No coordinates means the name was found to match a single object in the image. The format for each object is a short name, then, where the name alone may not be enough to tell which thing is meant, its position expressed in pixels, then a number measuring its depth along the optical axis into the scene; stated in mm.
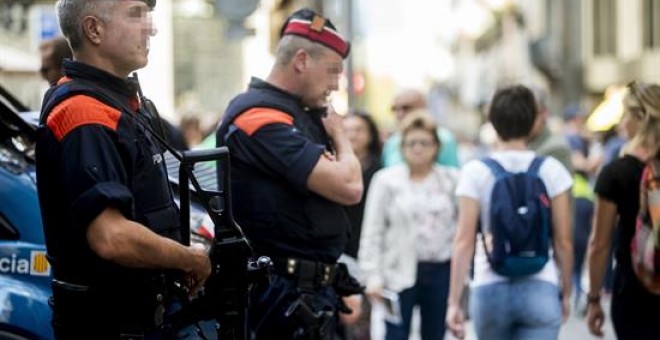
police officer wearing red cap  8935
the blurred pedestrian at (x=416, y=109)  16316
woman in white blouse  13610
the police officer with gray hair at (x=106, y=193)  6321
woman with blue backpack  10242
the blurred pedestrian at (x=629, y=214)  9966
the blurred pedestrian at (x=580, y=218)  22176
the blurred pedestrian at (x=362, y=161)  14416
